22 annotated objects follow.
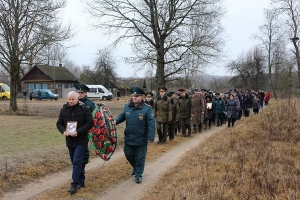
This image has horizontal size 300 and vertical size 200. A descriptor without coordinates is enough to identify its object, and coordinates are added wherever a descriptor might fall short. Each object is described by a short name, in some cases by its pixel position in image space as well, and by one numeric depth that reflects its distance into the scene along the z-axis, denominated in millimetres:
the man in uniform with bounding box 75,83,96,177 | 7191
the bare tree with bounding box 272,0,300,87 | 27323
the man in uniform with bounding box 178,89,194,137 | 14469
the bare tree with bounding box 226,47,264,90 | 64375
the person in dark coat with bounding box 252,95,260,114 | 23750
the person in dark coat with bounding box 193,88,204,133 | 15797
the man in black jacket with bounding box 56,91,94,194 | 6137
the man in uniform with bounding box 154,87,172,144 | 12031
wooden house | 63719
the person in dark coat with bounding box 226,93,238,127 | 16609
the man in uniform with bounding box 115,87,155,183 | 7031
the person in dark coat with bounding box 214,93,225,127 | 17953
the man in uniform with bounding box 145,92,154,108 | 10822
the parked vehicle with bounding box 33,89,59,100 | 50188
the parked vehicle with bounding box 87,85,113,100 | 49906
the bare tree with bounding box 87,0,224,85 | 22953
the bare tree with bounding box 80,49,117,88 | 62750
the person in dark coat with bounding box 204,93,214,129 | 17531
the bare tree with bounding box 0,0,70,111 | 21706
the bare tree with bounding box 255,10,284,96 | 55319
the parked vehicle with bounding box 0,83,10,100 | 49306
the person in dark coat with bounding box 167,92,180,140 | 12838
